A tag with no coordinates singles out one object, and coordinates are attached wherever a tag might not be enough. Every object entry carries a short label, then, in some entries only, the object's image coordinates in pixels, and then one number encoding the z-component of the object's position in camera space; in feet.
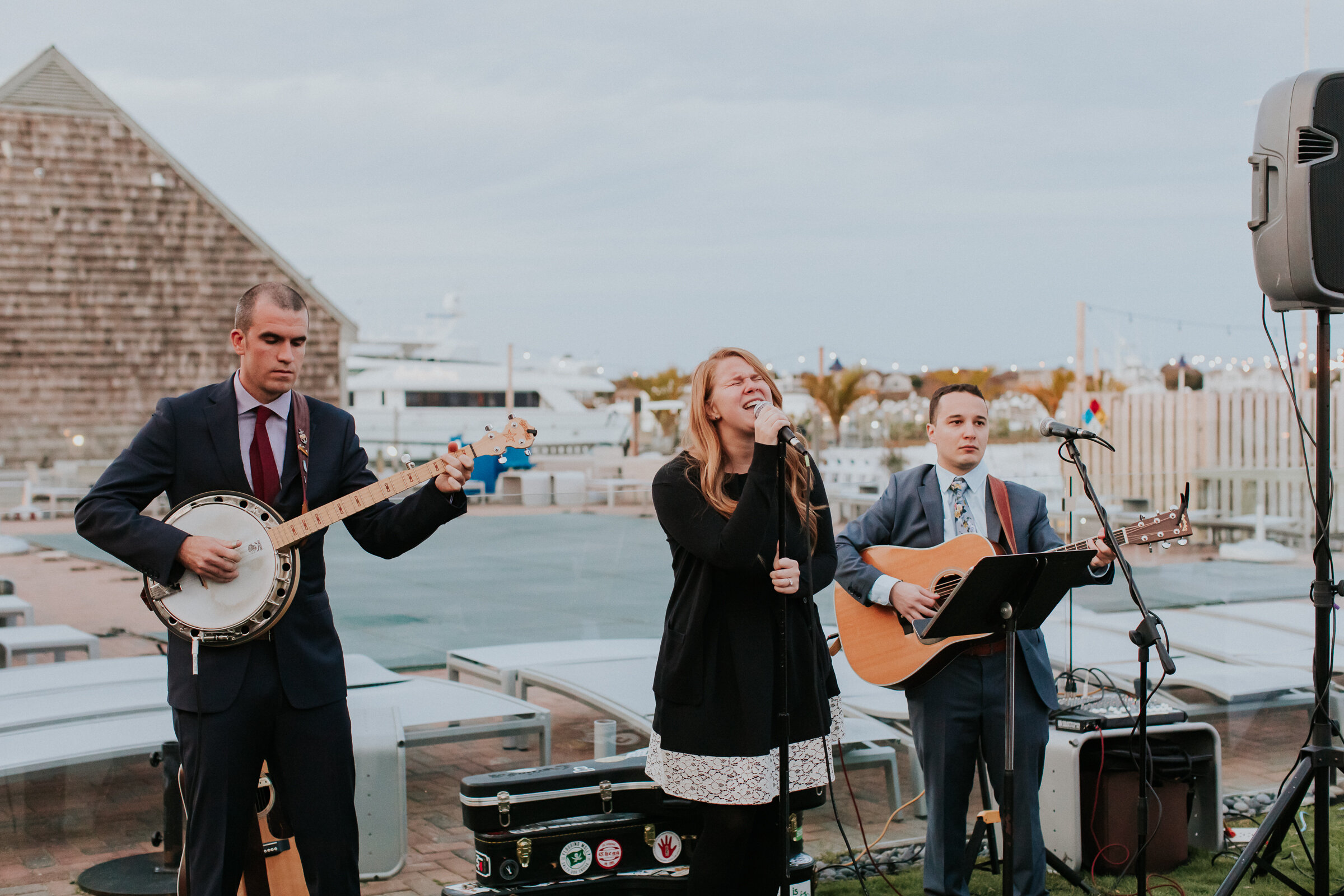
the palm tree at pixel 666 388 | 142.31
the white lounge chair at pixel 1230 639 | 20.57
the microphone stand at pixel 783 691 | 9.02
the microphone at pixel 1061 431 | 10.91
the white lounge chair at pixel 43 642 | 20.76
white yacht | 142.31
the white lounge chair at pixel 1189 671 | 18.37
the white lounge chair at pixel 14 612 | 24.86
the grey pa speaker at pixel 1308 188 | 11.10
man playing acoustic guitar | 11.77
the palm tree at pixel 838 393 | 105.40
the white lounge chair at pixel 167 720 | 13.70
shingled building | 64.85
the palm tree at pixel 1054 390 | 99.35
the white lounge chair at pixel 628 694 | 15.69
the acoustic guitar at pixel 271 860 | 9.72
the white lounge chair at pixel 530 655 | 19.02
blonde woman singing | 9.61
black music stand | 10.12
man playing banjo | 8.94
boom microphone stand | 10.46
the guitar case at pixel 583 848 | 11.55
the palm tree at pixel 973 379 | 124.26
